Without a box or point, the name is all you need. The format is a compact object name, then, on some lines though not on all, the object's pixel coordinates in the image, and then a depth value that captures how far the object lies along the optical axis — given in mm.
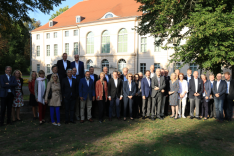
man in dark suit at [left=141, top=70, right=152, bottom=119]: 8367
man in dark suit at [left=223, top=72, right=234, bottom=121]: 8065
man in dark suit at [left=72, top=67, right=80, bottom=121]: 8102
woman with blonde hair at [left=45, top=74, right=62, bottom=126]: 7082
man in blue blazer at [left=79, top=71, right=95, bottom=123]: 7711
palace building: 30498
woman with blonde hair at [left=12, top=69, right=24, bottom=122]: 7465
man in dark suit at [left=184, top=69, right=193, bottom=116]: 9195
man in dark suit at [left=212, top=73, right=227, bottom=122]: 8047
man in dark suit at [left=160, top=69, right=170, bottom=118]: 8530
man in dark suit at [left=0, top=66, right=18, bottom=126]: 6886
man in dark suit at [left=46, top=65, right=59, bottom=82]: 7271
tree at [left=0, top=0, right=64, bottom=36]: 11597
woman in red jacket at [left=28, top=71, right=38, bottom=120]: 7781
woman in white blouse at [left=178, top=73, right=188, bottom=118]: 8633
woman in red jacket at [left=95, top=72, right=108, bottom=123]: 7848
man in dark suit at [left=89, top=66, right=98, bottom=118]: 8352
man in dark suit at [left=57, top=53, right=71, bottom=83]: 8086
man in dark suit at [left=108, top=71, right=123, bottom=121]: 8078
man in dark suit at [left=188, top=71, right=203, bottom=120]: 8500
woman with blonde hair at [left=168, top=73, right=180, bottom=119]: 8453
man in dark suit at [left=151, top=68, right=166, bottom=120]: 8305
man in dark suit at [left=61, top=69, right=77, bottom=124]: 7336
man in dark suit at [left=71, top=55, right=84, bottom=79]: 8328
